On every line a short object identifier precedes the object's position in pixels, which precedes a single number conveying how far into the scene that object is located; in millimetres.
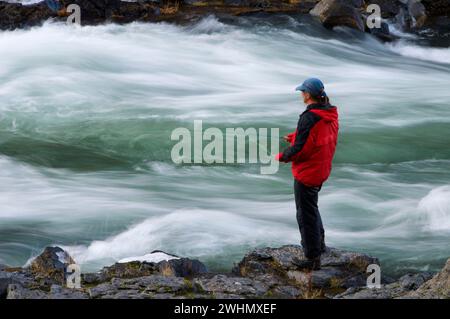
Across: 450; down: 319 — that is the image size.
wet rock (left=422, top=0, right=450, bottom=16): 38247
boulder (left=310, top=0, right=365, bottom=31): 34359
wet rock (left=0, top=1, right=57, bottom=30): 32090
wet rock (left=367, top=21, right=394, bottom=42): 34373
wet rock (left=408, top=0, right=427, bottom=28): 36890
